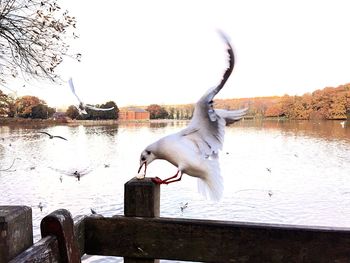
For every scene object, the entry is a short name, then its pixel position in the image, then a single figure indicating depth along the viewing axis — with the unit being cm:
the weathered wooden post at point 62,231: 119
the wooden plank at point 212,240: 181
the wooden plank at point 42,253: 113
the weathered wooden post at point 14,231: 118
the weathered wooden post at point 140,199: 196
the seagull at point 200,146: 189
